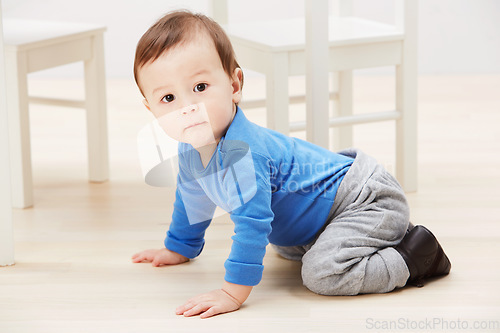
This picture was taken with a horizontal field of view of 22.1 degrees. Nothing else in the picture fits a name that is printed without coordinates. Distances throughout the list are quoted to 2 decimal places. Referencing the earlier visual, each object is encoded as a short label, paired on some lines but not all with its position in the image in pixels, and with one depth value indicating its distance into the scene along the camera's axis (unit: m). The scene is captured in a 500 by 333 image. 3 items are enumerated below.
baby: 2.43
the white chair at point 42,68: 3.01
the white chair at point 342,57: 2.93
